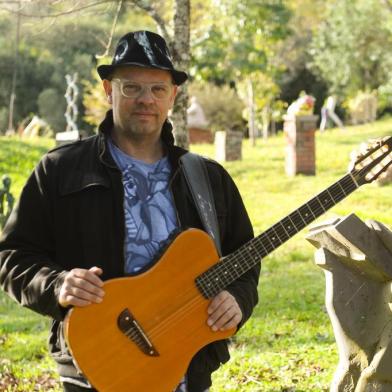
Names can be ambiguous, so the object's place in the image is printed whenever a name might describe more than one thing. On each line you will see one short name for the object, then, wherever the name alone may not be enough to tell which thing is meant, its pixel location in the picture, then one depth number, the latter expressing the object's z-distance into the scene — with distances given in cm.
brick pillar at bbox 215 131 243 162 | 1652
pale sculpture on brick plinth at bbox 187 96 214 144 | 2550
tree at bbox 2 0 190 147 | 663
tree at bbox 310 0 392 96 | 3027
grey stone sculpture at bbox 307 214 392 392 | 389
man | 282
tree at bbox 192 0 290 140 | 1087
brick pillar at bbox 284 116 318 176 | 1422
